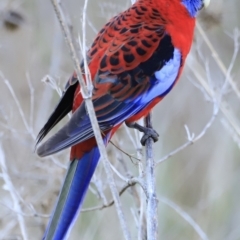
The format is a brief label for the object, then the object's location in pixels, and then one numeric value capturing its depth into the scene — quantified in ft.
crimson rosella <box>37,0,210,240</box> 15.48
